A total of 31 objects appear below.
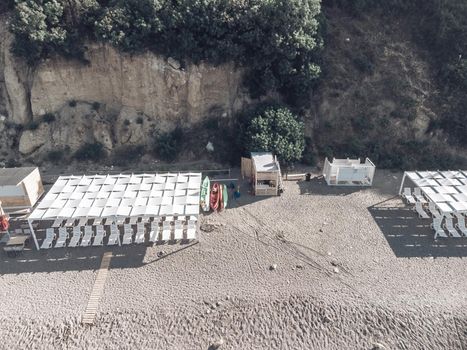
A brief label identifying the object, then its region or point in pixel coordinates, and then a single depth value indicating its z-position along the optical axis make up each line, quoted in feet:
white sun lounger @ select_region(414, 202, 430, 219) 72.18
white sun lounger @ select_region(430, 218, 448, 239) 66.85
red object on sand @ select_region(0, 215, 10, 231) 67.36
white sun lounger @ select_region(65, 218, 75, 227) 67.62
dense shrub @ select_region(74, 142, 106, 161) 92.53
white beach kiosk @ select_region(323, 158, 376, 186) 82.99
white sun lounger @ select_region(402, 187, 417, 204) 75.25
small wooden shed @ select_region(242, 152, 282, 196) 79.00
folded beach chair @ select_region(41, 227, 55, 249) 64.13
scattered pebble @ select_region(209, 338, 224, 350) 48.49
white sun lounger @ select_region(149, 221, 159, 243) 64.80
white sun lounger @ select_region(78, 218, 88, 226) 65.46
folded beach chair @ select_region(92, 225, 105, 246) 64.68
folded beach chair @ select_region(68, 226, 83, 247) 64.69
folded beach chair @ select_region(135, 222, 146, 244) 65.31
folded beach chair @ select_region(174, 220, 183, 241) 65.05
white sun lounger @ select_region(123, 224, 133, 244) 64.67
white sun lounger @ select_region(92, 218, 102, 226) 68.60
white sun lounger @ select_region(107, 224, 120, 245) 65.00
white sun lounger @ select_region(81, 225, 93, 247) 64.75
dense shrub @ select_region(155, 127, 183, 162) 91.81
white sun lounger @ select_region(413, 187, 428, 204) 75.36
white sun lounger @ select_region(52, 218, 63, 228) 65.22
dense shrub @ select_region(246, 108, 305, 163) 85.15
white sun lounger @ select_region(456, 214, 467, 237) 67.21
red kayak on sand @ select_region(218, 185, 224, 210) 74.69
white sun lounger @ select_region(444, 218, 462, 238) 66.83
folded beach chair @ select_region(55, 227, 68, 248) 64.28
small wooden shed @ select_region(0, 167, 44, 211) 72.95
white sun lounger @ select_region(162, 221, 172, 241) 64.69
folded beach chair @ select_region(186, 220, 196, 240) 64.69
